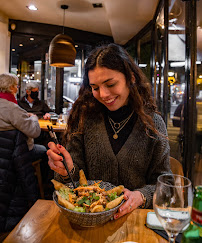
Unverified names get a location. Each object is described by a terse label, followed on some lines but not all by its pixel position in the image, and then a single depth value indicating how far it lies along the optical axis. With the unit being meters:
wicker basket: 0.71
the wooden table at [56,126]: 3.02
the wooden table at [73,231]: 0.75
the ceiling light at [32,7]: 4.53
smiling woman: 1.25
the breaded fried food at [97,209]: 0.73
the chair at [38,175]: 2.81
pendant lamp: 3.21
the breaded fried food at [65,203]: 0.74
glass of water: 0.56
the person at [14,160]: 2.12
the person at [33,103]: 4.29
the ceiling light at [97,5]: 4.29
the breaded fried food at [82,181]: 0.95
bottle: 0.57
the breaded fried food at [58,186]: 0.87
